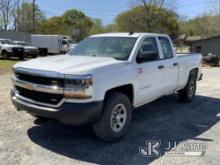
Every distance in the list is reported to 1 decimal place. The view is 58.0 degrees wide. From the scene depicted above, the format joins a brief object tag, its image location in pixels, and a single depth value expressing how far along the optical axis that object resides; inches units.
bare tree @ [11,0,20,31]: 1619.2
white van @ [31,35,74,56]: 859.1
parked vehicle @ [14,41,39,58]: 695.0
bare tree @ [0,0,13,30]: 1613.5
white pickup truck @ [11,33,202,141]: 114.0
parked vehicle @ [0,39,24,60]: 638.6
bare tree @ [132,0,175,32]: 1323.2
